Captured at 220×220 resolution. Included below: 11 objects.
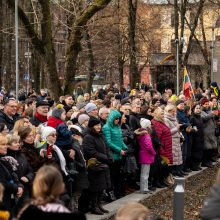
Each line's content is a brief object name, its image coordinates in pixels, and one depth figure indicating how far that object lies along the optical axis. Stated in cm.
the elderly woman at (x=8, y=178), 885
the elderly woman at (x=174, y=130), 1567
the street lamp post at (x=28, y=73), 5288
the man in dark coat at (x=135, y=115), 1444
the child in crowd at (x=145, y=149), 1414
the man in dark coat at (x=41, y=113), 1276
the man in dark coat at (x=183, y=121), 1700
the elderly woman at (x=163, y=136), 1511
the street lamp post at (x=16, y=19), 1970
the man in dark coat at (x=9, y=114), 1275
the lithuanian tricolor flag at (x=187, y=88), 2462
